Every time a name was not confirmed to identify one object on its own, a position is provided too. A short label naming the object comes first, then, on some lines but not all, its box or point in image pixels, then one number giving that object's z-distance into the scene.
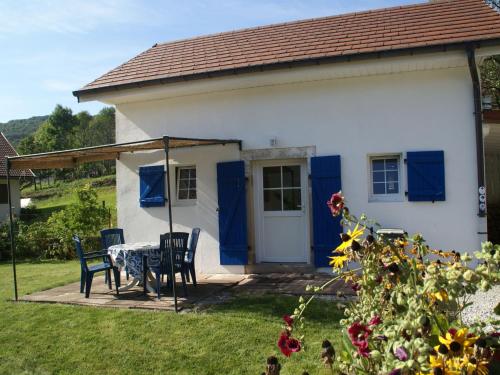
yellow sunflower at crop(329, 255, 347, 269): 2.77
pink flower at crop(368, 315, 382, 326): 2.45
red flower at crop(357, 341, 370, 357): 2.26
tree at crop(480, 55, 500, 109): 16.47
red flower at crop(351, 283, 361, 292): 3.05
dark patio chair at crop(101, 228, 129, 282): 7.87
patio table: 6.78
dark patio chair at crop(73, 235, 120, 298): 6.86
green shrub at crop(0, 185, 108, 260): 13.64
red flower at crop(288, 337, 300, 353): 2.52
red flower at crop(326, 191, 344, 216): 2.68
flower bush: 2.03
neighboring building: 23.83
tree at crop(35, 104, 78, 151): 50.44
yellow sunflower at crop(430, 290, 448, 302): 2.18
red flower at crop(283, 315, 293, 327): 2.69
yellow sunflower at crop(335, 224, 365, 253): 2.60
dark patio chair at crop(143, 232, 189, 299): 6.59
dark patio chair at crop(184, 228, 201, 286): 7.17
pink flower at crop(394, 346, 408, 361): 2.02
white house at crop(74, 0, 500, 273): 7.39
